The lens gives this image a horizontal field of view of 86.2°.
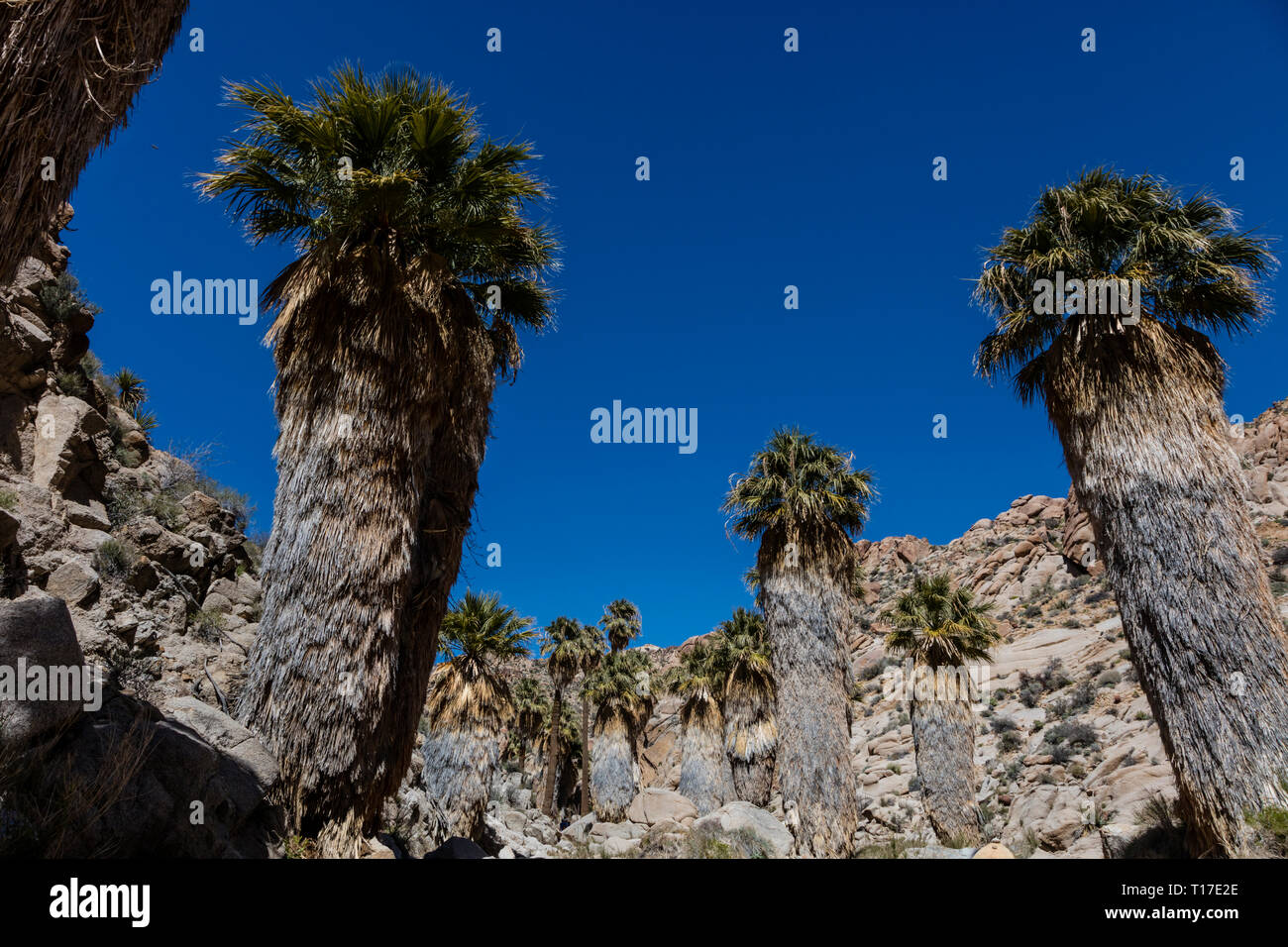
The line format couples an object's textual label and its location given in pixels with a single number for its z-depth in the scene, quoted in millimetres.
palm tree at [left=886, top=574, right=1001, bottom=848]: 23938
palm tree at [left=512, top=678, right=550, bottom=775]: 43125
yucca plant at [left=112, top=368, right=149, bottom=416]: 22727
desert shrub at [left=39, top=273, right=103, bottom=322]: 15945
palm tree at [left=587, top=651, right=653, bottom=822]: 38906
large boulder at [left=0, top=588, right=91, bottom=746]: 5324
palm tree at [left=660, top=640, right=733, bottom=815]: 36281
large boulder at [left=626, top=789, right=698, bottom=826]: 32725
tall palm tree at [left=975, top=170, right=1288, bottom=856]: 9734
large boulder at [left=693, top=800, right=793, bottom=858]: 17281
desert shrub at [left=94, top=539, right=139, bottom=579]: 12688
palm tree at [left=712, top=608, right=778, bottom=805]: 31719
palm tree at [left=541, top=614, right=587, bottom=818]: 36906
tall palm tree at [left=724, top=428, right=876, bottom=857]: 18109
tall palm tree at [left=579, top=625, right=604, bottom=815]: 36969
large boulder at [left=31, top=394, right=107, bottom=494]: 13602
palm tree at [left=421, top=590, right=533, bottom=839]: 21000
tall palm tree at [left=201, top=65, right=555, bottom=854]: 8180
